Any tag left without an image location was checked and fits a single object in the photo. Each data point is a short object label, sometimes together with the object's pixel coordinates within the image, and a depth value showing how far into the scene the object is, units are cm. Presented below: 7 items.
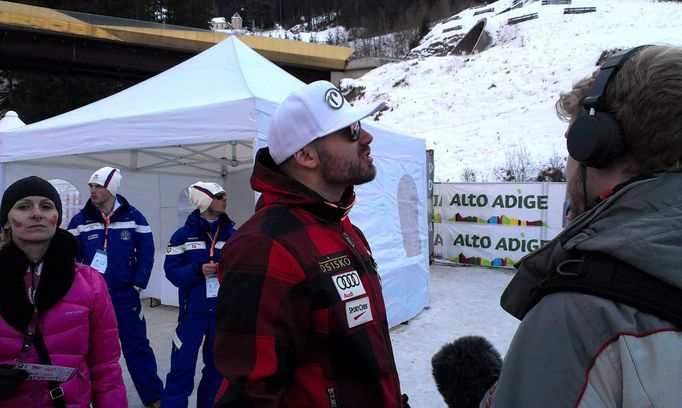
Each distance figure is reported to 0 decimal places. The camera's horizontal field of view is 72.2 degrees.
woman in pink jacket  197
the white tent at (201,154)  434
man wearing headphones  77
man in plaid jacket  125
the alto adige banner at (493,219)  1113
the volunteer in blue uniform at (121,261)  427
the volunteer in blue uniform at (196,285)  384
